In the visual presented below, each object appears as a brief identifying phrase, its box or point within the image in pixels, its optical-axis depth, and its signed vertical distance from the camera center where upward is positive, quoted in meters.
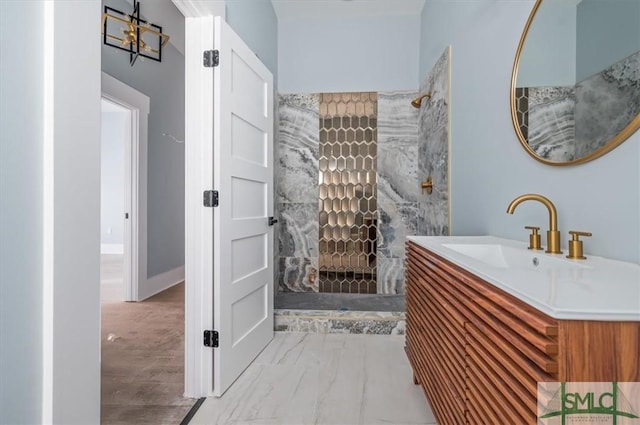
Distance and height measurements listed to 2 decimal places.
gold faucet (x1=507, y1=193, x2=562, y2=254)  1.15 -0.06
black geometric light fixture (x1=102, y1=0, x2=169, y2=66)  2.50 +1.42
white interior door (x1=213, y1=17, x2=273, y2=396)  1.82 +0.02
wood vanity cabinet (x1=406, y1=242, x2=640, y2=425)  0.56 -0.28
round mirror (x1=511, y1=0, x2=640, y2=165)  0.95 +0.44
